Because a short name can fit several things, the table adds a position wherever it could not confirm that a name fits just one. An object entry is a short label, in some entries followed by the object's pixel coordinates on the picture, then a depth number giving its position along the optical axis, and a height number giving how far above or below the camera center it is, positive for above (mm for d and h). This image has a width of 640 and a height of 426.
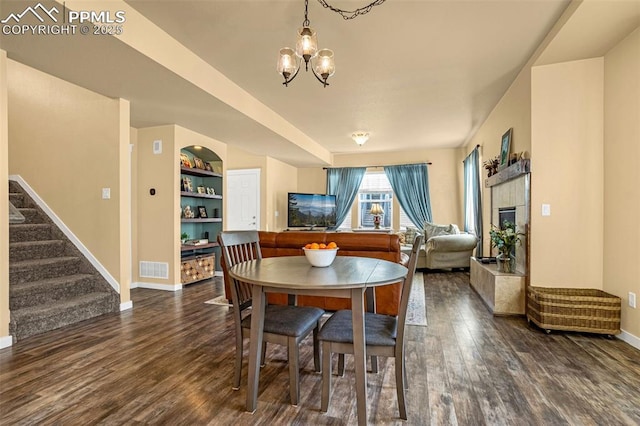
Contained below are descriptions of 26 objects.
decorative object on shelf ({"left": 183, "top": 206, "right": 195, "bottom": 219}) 5211 +3
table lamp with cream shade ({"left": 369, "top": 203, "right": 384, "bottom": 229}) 7328 -12
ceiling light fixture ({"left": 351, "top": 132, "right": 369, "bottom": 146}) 5512 +1362
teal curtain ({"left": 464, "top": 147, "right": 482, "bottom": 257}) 5274 +278
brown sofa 3127 -389
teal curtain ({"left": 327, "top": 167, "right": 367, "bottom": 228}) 7738 +678
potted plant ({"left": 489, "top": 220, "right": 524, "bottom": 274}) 3381 -361
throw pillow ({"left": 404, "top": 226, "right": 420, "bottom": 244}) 6621 -468
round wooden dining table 1513 -345
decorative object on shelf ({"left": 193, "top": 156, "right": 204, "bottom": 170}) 5295 +860
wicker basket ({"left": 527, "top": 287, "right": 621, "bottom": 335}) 2676 -885
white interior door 6871 +316
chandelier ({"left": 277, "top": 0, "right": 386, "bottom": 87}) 1983 +1079
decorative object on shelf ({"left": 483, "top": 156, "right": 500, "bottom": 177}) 4188 +641
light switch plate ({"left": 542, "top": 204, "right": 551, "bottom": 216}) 3098 +24
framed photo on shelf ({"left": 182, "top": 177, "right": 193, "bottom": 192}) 5022 +462
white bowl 1919 -272
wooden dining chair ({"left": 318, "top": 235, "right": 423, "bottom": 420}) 1617 -682
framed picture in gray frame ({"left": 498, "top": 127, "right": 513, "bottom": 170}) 3766 +791
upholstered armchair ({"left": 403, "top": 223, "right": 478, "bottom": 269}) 5531 -712
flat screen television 7043 +63
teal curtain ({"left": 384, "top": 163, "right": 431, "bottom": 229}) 7172 +529
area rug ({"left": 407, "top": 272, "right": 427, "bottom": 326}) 3150 -1097
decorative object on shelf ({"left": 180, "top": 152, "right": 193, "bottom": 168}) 4863 +835
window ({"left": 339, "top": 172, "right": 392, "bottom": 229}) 7680 +362
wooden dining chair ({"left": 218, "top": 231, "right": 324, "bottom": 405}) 1756 -655
